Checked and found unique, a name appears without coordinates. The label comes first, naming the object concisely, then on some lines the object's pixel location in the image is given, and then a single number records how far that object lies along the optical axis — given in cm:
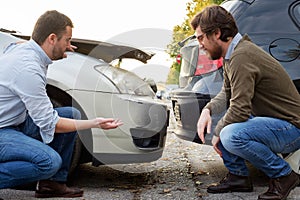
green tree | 466
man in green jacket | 305
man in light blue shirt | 284
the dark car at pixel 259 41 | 372
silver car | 350
